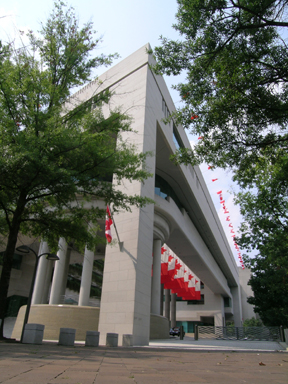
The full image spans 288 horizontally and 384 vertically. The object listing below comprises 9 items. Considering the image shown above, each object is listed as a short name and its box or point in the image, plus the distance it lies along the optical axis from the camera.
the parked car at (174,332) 42.15
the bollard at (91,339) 10.16
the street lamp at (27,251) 11.36
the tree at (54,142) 9.74
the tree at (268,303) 32.22
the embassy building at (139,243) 15.05
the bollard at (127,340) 12.94
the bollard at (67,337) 9.74
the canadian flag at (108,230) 15.08
